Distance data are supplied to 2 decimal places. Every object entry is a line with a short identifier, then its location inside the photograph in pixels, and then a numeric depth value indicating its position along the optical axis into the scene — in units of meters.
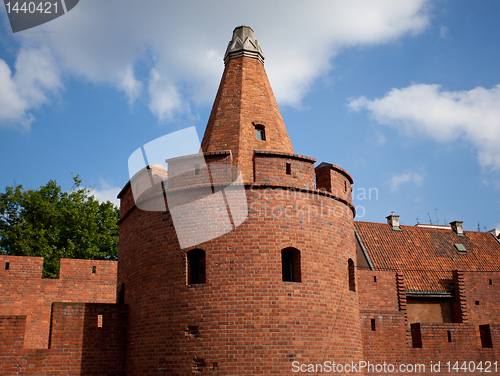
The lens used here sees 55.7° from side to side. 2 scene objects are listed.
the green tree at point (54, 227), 24.00
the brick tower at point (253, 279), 9.69
